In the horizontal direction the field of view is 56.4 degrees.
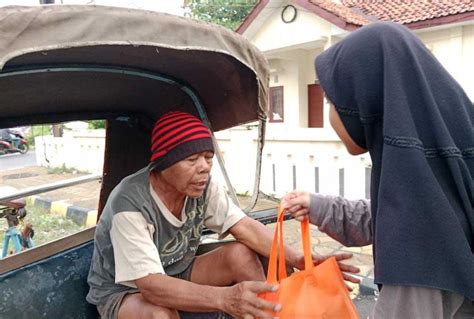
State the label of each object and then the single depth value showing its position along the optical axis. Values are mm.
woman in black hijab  1058
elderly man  1791
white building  6516
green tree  16406
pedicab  1333
